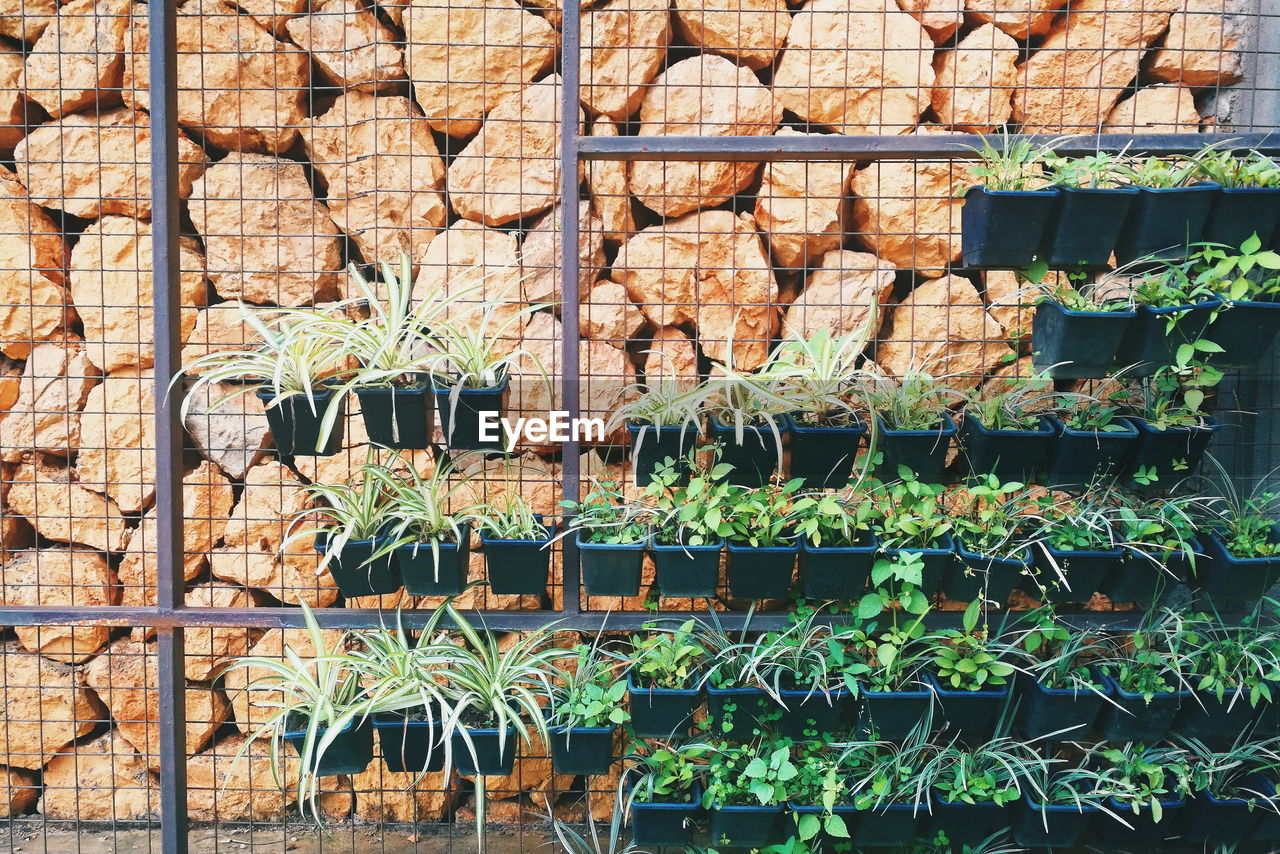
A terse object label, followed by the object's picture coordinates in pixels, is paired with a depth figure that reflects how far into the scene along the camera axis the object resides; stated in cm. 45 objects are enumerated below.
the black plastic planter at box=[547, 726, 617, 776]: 212
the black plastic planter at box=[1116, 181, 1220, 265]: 204
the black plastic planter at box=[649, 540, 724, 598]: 211
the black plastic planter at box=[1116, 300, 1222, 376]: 203
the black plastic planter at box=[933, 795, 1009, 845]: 211
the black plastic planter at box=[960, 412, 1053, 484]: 212
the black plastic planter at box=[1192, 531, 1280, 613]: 207
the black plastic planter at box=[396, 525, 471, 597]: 214
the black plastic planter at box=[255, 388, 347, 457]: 204
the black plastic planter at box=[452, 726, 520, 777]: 208
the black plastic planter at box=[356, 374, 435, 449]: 204
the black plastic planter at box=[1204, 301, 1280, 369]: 204
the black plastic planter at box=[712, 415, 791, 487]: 211
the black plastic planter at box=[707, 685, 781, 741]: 215
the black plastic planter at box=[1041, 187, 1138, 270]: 204
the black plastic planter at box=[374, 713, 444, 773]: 212
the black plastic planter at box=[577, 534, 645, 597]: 212
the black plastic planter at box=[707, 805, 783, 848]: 212
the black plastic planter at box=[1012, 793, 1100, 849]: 212
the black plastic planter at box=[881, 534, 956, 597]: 210
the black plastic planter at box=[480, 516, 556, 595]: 217
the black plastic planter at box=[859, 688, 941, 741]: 211
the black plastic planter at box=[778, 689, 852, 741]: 212
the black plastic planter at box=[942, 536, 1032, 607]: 211
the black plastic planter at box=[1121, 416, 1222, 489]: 212
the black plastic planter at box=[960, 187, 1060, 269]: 204
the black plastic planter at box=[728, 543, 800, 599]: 212
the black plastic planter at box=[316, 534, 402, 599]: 214
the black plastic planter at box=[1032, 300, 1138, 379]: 204
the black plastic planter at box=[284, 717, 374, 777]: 208
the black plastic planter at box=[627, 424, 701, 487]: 212
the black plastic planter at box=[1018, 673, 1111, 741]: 210
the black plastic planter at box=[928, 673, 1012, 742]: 212
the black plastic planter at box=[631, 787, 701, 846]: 213
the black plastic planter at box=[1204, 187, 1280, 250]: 203
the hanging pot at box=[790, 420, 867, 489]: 208
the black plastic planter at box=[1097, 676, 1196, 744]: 209
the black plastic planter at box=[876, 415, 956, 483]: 210
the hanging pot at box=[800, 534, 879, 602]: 211
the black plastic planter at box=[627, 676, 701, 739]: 212
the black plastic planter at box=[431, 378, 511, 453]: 206
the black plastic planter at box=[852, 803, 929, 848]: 212
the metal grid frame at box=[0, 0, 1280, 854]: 214
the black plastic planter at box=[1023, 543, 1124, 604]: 210
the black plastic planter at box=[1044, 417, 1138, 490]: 210
